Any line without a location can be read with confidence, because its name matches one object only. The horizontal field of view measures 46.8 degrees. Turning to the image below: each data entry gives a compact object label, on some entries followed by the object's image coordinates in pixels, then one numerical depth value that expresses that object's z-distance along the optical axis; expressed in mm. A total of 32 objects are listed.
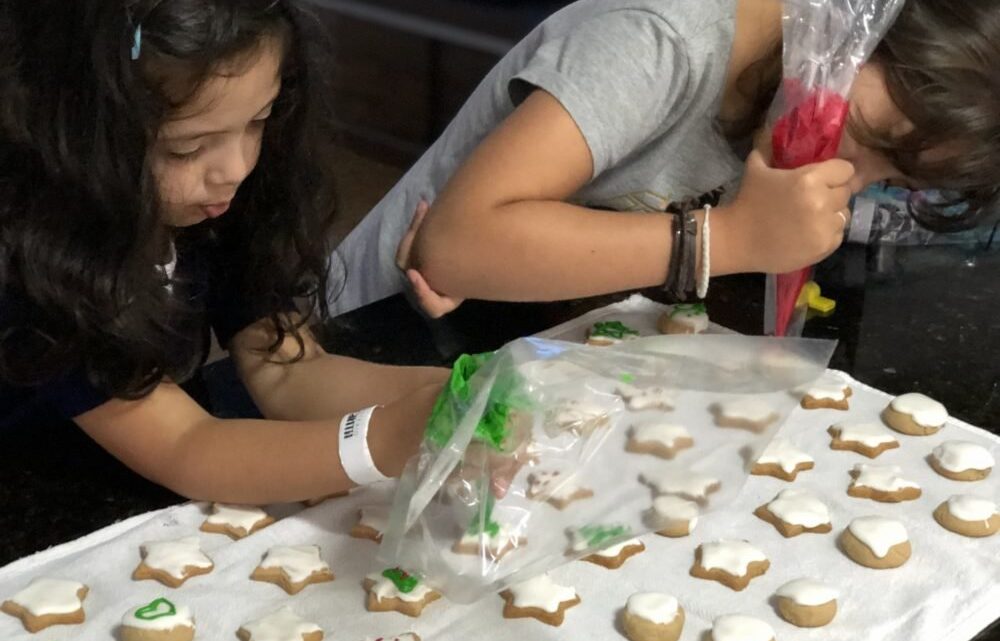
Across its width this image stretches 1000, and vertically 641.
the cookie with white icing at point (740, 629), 688
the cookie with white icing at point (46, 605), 699
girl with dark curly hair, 730
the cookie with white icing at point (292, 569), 743
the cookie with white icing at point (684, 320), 1064
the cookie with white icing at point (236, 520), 798
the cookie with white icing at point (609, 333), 1024
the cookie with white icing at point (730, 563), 748
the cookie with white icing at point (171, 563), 744
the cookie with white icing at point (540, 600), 714
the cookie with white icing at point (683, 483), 701
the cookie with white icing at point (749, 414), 723
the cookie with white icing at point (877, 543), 762
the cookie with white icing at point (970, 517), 792
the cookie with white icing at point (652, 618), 691
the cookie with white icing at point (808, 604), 705
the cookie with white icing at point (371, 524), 794
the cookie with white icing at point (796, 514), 803
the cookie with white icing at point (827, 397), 951
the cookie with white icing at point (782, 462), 864
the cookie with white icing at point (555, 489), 695
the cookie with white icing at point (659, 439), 707
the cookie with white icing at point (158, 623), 685
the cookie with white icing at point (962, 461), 860
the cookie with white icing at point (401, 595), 718
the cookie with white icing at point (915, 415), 917
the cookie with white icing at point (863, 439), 896
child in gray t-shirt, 898
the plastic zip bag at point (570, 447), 678
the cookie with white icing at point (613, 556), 763
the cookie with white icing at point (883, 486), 837
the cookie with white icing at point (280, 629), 686
